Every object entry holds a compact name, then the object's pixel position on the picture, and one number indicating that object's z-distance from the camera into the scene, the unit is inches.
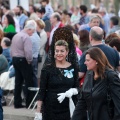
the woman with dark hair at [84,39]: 541.3
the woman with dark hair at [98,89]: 339.3
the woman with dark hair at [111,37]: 515.0
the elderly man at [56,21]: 687.1
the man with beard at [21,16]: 843.4
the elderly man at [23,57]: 582.2
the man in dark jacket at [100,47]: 451.8
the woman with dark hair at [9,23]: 732.7
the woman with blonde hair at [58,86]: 397.7
